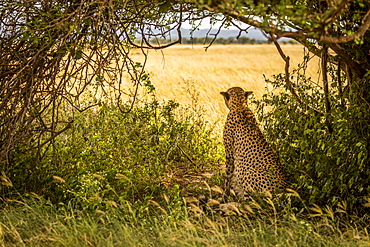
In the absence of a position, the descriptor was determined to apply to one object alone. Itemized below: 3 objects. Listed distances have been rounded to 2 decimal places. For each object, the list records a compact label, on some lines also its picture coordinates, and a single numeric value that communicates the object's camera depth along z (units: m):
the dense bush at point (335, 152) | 8.88
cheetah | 10.18
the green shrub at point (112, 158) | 9.77
